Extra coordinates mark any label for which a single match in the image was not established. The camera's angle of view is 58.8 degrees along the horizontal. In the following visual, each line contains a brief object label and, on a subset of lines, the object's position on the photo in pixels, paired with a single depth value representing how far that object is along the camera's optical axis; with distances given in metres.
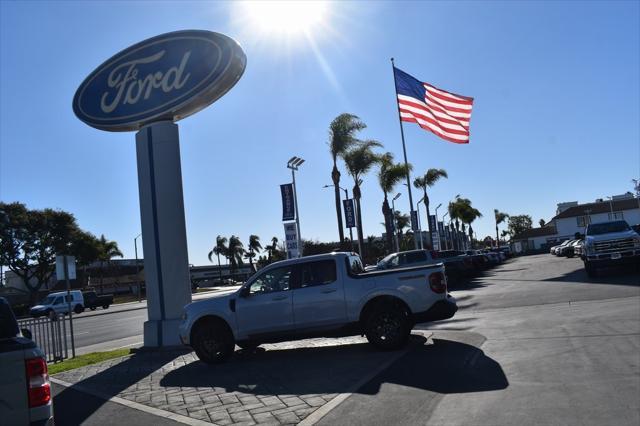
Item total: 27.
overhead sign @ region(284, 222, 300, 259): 20.83
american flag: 22.70
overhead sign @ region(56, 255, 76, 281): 14.89
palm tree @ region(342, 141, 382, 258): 37.03
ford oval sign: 14.05
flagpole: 24.75
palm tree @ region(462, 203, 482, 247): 83.68
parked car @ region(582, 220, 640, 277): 20.14
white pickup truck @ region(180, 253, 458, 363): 10.03
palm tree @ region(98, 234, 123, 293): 83.25
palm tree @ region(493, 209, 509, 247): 140.60
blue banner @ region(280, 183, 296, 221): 22.48
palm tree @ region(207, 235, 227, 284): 119.81
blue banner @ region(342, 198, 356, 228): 33.81
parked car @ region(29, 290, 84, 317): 39.66
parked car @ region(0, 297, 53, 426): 4.06
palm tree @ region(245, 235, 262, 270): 127.50
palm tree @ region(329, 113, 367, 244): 34.44
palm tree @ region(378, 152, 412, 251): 42.75
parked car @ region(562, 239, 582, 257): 46.56
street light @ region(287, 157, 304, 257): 23.20
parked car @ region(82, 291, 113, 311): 48.72
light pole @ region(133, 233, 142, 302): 59.28
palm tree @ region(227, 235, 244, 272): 119.38
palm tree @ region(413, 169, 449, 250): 57.31
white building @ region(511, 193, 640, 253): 94.44
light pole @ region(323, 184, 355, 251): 34.40
